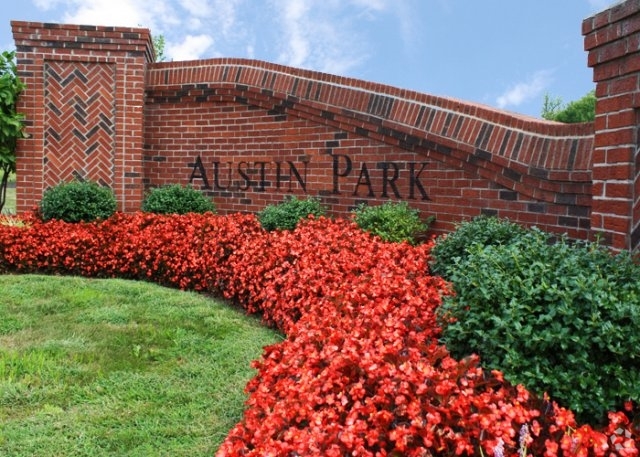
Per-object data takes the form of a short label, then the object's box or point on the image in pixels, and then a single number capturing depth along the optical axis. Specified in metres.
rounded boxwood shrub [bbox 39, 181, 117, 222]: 8.88
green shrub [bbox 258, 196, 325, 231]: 7.59
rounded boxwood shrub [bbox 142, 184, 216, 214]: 9.08
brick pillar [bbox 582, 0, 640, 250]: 3.95
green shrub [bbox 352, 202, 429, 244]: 6.63
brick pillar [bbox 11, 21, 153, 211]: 9.80
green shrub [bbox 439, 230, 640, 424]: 2.58
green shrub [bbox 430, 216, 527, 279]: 4.89
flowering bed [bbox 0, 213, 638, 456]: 2.33
